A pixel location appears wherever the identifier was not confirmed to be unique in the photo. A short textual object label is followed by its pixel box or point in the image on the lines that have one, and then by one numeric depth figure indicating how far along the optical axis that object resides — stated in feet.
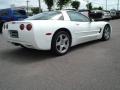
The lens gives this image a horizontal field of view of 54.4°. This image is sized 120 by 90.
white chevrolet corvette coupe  9.67
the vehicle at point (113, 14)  58.69
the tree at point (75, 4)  108.27
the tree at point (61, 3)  68.36
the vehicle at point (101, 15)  42.03
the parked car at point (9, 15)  25.02
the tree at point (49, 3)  66.01
